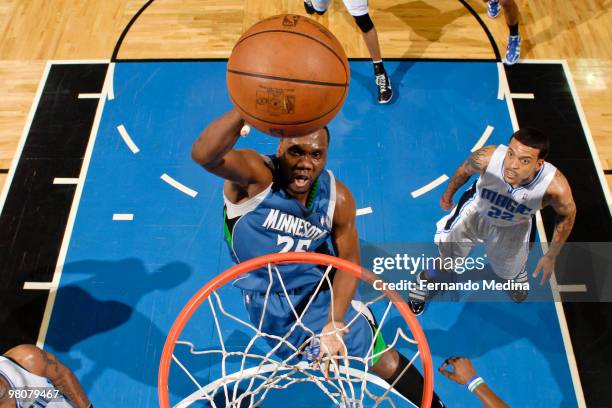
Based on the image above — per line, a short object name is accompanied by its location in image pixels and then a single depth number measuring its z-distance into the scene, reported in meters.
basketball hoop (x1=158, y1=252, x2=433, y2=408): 3.12
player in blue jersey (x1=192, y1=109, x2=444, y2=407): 2.95
